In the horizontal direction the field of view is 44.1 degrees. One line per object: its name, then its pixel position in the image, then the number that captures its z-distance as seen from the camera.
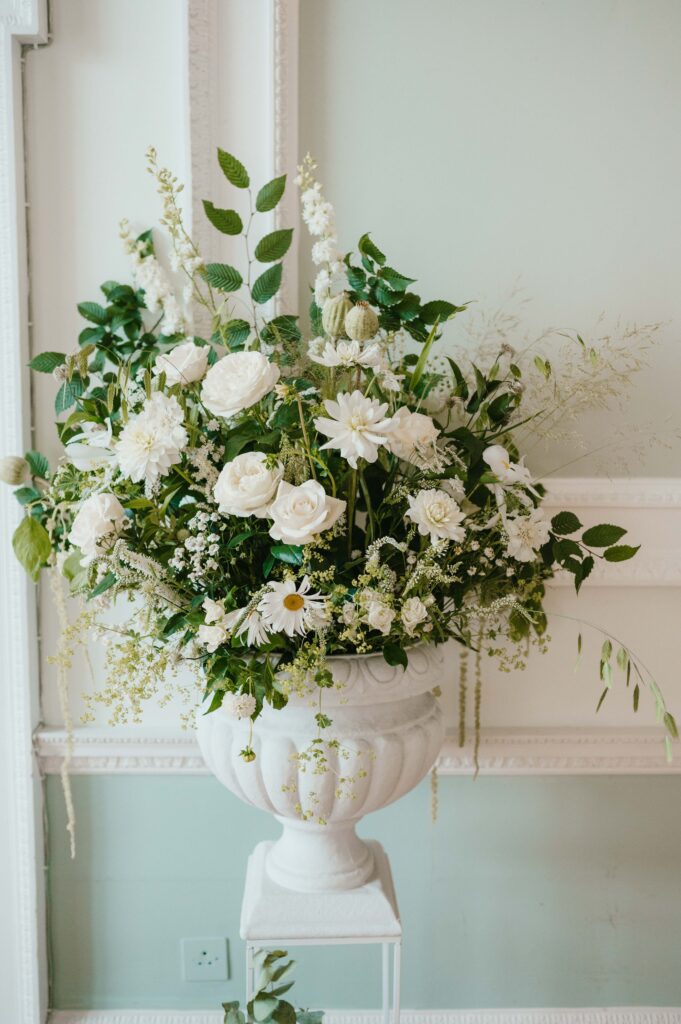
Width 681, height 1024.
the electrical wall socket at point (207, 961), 1.75
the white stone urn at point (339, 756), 1.27
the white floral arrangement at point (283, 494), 1.16
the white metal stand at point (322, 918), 1.30
